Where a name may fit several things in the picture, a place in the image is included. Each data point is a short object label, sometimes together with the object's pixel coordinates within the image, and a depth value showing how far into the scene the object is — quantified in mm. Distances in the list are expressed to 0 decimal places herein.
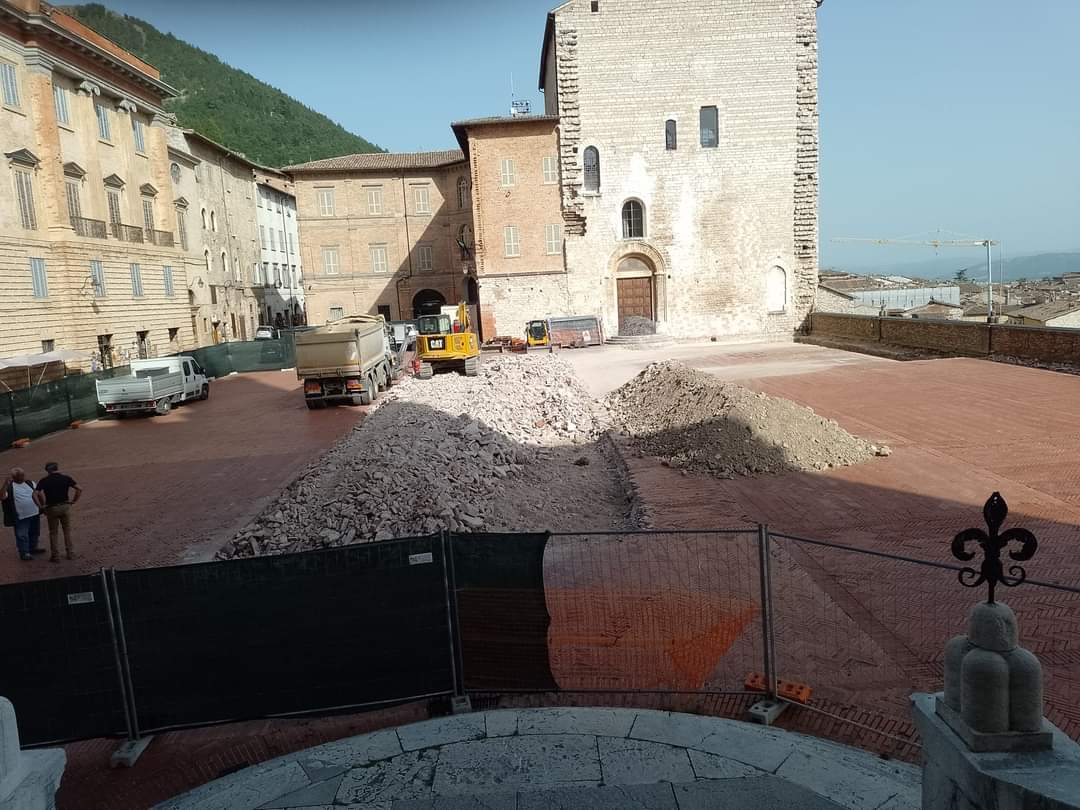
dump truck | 22594
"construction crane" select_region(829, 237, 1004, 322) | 48625
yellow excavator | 27062
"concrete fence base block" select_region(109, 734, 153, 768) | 5457
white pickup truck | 23891
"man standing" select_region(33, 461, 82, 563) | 10531
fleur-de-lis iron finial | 3182
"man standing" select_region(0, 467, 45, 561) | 10602
